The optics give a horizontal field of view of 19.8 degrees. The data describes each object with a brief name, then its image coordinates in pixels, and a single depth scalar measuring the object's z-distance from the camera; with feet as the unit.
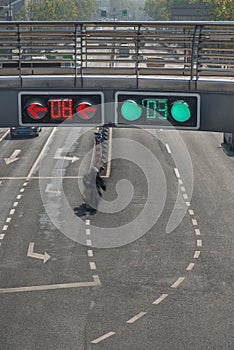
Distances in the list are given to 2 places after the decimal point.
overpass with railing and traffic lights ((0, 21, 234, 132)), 50.78
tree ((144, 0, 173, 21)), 605.68
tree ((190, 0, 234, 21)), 335.26
